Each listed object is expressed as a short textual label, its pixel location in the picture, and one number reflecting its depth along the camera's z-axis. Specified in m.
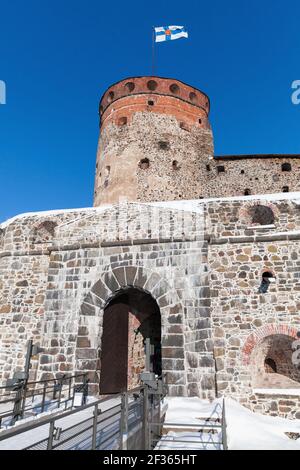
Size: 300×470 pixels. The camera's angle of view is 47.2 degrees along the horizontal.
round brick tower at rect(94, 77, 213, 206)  19.84
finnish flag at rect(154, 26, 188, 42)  20.47
